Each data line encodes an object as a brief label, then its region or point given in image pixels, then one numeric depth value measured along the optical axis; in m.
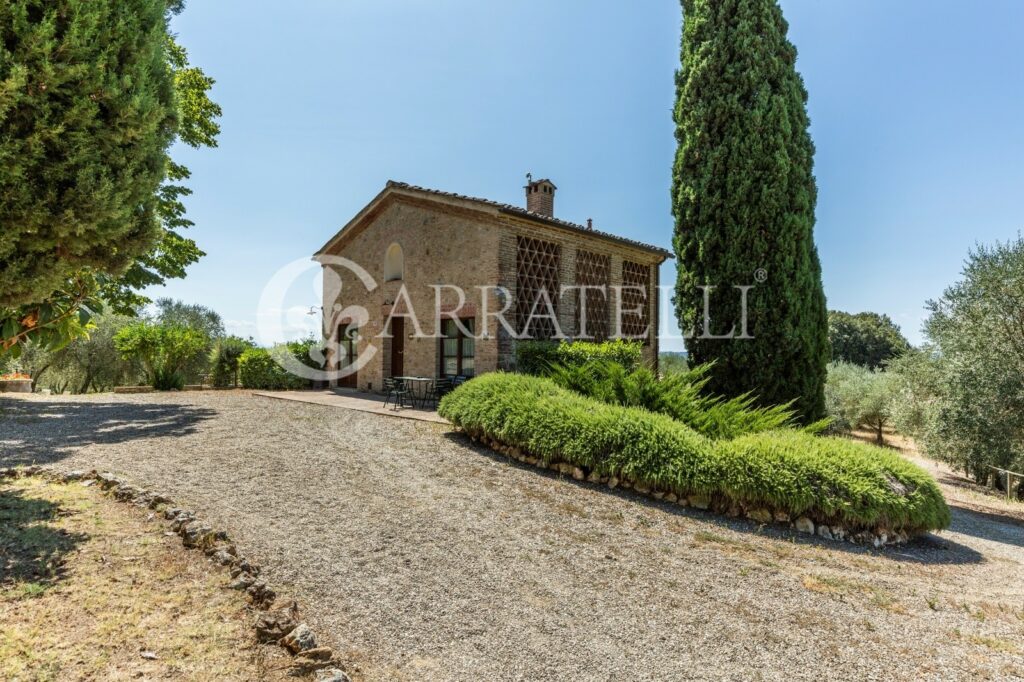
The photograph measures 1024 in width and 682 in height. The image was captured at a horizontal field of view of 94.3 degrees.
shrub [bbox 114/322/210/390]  16.17
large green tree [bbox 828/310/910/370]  39.16
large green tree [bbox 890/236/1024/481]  9.71
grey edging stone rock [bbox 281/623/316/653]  2.52
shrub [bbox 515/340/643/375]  10.63
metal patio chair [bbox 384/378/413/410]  11.24
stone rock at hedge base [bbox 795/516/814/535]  5.15
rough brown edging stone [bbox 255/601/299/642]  2.62
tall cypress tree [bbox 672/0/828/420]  8.77
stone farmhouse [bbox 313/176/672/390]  11.69
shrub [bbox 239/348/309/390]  17.25
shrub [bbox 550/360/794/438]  6.44
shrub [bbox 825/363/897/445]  18.69
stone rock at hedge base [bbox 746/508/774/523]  5.27
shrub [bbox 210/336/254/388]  18.08
